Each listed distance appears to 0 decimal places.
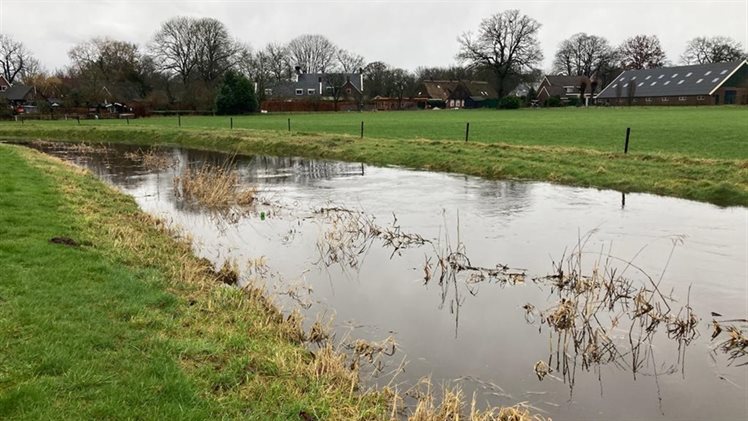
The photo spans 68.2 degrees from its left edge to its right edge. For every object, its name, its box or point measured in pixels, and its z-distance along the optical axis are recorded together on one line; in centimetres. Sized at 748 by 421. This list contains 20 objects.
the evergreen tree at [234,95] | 6881
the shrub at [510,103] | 8481
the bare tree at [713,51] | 10141
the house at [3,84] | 8519
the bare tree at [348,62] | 10869
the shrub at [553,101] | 8762
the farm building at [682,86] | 7919
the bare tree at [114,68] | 7506
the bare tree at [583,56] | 10862
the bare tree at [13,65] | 9262
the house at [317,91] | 8169
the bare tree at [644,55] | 10944
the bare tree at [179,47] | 8619
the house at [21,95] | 7889
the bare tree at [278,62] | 9825
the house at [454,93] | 10538
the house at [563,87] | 10325
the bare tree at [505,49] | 9081
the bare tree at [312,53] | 11138
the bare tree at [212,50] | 8600
